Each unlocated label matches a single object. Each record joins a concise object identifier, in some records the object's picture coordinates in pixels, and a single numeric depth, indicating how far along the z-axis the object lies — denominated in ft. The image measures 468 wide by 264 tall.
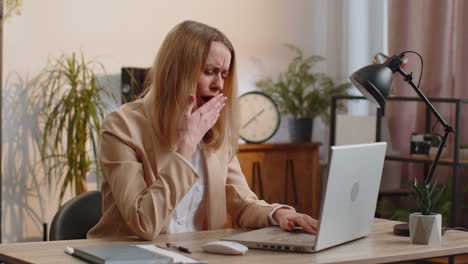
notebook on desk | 5.15
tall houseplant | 13.88
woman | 6.47
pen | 5.74
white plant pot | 6.34
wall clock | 15.66
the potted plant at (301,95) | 16.46
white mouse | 5.63
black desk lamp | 6.72
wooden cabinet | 15.57
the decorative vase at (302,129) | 16.42
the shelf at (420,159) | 12.72
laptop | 5.67
